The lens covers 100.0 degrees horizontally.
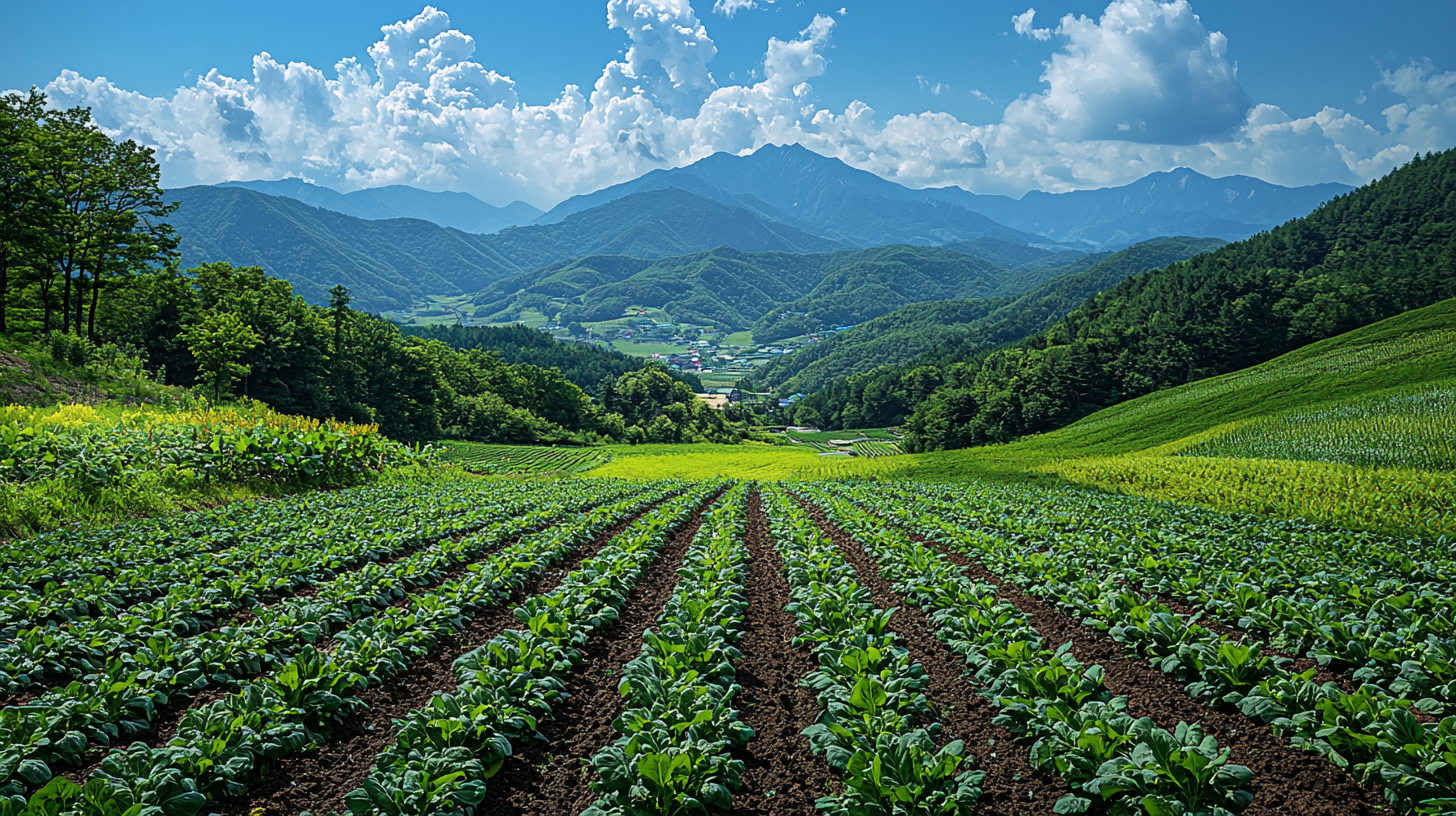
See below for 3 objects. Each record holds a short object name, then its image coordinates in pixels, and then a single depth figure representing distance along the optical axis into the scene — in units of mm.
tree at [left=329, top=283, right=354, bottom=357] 75019
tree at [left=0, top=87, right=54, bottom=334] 31953
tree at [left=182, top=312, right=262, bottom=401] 49219
